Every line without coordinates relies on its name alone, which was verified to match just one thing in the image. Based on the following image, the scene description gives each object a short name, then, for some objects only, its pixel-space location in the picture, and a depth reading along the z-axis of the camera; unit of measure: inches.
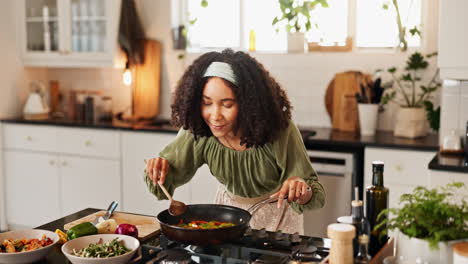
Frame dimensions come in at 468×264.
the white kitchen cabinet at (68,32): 183.6
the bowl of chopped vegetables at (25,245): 71.0
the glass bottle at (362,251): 62.0
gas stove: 68.3
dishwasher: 146.2
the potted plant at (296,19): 166.1
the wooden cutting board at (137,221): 83.7
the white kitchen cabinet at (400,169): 139.5
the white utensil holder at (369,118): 157.5
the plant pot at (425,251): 59.9
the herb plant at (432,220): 59.6
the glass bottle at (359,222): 65.5
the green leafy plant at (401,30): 156.9
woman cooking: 88.0
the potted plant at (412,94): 154.4
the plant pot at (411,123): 154.1
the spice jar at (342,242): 61.4
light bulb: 189.5
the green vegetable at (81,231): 78.4
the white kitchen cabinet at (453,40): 129.2
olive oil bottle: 70.1
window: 167.6
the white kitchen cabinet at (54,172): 177.6
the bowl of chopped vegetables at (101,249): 68.8
